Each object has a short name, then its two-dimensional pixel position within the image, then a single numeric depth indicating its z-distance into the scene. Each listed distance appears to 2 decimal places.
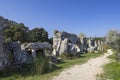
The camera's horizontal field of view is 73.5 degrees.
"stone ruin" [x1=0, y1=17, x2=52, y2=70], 6.33
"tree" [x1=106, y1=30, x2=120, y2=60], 9.51
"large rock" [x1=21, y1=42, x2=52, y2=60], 10.18
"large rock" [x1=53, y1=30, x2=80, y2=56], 14.35
